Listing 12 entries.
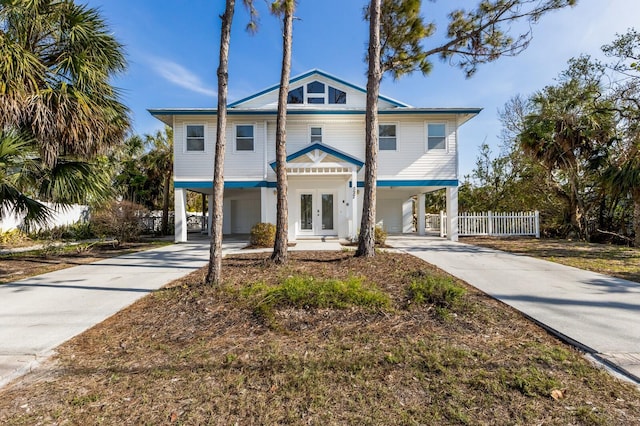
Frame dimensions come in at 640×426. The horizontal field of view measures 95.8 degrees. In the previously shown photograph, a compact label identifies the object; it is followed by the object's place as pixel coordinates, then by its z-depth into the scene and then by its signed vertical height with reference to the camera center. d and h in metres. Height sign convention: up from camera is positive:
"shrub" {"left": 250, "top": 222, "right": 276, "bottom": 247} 11.36 -0.65
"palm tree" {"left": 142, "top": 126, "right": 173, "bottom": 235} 19.50 +4.12
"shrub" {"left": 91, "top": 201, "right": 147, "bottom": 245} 12.07 -0.05
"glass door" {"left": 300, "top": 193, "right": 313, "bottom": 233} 14.34 +0.42
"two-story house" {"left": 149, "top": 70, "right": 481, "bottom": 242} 13.70 +3.17
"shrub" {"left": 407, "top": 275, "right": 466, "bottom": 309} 4.32 -1.14
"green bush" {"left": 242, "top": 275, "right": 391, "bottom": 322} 4.21 -1.18
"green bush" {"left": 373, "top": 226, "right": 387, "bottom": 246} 11.33 -0.73
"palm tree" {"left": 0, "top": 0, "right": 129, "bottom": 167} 5.86 +3.18
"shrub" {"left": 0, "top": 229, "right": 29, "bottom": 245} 12.60 -0.75
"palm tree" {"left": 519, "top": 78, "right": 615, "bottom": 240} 12.53 +3.81
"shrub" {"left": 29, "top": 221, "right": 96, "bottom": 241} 14.02 -0.65
